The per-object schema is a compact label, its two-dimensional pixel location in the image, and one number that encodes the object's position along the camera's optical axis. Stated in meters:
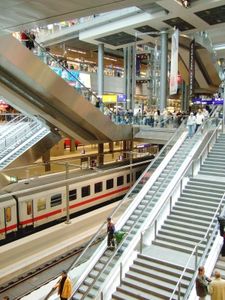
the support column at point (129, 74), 31.44
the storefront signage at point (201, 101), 33.33
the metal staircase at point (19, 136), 17.48
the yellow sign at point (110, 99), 27.28
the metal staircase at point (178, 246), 9.41
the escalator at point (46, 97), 11.59
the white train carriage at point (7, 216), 12.18
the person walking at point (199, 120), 16.73
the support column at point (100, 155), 20.89
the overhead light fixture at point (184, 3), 19.97
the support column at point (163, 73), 24.48
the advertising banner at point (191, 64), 27.86
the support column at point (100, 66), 30.05
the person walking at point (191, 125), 16.45
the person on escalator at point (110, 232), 10.90
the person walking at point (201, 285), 7.70
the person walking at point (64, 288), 8.84
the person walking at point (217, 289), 7.18
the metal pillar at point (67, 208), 13.72
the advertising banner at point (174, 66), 20.09
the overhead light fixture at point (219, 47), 37.17
